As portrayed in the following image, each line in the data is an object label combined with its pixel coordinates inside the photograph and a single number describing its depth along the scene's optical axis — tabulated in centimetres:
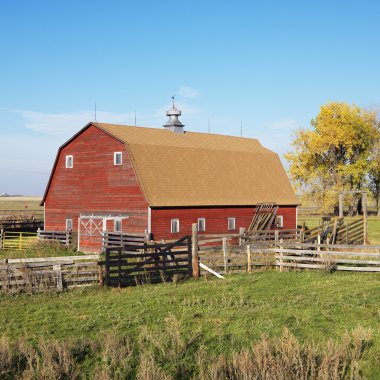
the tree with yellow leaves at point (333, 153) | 5447
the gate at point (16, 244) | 3409
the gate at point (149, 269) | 1733
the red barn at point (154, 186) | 3250
